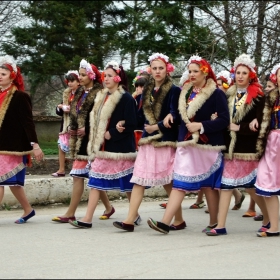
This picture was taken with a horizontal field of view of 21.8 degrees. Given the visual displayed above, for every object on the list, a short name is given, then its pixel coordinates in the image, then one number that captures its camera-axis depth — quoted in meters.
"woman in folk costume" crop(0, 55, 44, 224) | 8.40
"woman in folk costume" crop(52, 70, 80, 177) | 12.21
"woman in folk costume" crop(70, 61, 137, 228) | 8.19
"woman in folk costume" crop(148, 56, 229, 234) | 7.65
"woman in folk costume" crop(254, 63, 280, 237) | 7.54
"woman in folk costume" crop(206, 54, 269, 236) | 7.66
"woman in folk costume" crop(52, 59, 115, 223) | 8.63
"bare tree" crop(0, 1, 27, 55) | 26.54
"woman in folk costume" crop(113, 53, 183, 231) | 7.93
